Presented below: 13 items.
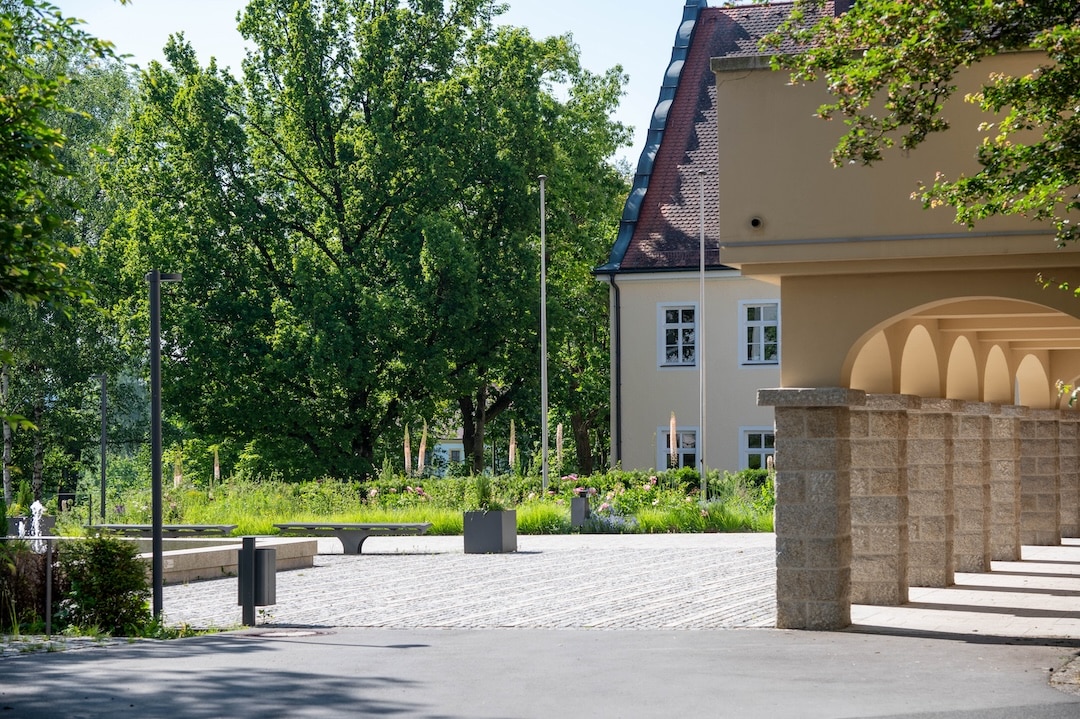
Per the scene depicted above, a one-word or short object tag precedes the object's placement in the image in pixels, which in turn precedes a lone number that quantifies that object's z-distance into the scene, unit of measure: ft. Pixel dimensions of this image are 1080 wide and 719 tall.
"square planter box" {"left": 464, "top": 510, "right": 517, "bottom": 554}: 86.94
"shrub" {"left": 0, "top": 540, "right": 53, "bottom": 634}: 52.37
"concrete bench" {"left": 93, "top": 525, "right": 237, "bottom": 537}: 102.04
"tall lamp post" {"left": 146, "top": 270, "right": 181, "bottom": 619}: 51.26
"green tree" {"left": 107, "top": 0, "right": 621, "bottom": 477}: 144.15
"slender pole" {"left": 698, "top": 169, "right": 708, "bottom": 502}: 126.75
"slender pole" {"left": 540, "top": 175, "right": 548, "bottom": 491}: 130.41
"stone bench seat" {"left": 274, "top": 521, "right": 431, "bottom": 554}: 90.84
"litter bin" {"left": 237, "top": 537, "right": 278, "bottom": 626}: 51.86
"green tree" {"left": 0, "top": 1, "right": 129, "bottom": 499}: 154.71
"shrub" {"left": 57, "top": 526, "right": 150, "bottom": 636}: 50.85
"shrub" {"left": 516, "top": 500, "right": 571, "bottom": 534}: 109.60
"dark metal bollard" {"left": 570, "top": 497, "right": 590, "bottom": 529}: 108.27
